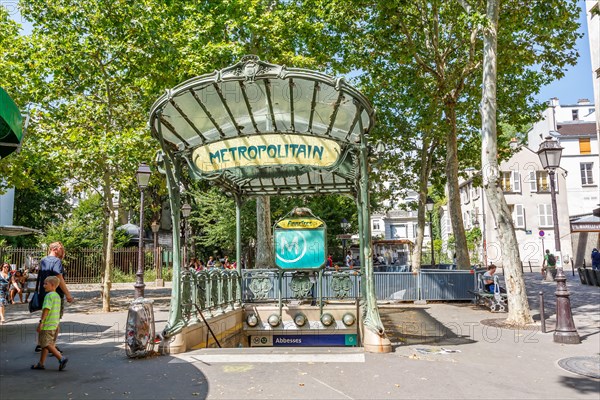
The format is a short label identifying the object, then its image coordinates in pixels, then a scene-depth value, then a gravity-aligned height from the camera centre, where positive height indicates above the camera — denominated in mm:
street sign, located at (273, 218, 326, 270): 12102 +196
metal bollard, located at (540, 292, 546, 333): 10148 -1530
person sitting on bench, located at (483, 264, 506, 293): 15508 -1091
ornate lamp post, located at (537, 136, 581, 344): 8961 -1333
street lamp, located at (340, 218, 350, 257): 30575 +1599
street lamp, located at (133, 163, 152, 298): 13216 +2091
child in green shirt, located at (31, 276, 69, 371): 7012 -947
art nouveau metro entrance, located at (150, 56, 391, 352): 8180 +2229
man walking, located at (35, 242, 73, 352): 7551 -188
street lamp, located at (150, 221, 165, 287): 28906 -796
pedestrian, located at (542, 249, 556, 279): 26445 -1056
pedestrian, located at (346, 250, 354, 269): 27472 -570
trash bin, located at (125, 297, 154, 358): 7738 -1225
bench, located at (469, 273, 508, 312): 14672 -1644
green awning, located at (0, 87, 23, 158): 5754 +1804
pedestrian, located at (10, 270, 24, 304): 18625 -1009
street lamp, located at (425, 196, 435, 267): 24625 +2315
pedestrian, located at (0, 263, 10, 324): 12680 -675
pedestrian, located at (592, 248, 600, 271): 27797 -900
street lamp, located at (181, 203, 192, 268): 22266 +2144
